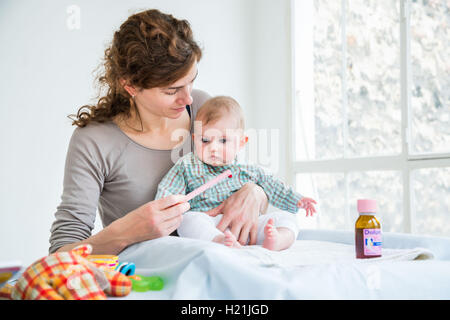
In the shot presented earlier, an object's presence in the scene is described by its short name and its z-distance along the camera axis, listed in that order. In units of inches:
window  90.0
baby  53.1
